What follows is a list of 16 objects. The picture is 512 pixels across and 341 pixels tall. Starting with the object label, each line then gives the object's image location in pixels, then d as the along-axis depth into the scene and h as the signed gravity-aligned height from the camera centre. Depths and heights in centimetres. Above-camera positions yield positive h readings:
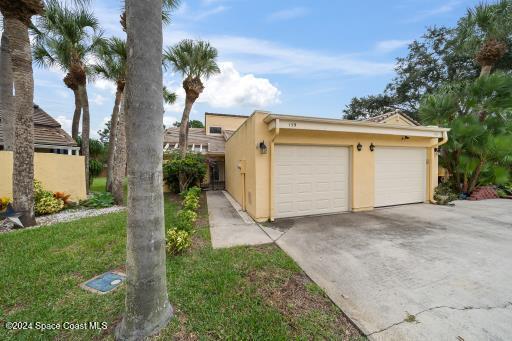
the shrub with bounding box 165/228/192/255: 374 -144
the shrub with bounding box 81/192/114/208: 846 -159
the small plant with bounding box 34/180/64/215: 695 -131
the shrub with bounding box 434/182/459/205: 819 -136
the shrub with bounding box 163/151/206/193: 1104 -35
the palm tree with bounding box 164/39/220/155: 1084 +537
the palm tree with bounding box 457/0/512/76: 932 +630
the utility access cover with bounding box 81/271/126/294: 286 -174
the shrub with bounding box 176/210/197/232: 429 -132
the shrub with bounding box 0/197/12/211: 664 -127
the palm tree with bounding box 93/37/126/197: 912 +493
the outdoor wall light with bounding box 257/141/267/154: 581 +46
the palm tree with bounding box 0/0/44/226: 537 +161
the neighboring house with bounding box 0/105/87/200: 698 -1
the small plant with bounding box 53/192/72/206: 780 -127
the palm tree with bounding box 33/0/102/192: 837 +559
